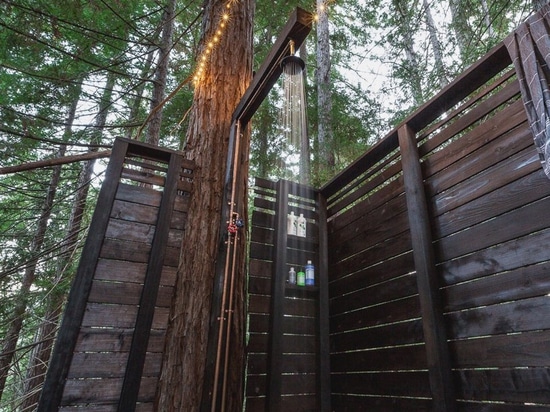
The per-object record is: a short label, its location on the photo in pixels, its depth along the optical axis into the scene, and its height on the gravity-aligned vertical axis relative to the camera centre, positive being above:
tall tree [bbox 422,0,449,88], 4.49 +3.76
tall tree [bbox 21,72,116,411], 4.92 +0.78
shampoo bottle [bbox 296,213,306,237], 3.35 +1.22
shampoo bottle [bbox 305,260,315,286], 3.14 +0.72
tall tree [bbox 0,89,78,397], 4.71 +1.10
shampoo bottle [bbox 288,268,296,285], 3.08 +0.68
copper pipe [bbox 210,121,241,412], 2.05 +0.45
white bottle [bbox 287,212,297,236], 3.30 +1.22
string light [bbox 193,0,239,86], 3.12 +2.72
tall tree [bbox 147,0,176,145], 4.54 +3.83
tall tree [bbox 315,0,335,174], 5.71 +4.81
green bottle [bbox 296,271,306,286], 3.11 +0.67
